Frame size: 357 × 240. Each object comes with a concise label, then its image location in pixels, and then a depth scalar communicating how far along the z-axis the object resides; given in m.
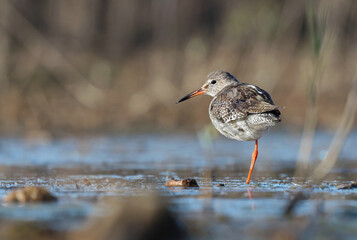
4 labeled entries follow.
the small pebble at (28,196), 9.49
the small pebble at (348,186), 11.34
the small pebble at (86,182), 12.10
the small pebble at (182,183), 11.62
